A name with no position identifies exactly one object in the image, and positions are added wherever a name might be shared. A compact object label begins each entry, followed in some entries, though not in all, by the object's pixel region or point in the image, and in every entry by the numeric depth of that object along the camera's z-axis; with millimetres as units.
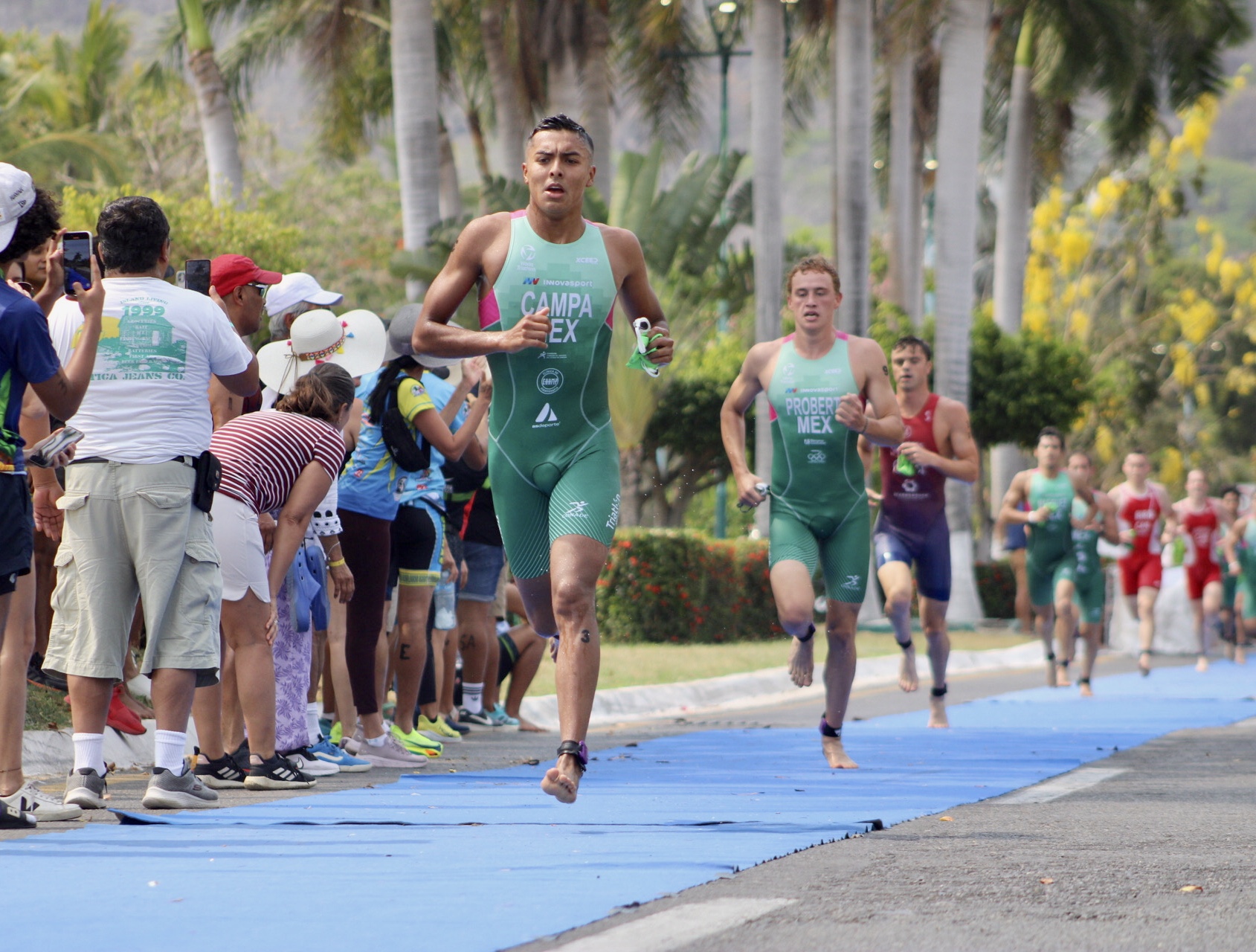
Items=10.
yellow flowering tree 95812
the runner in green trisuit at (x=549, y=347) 13641
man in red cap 16437
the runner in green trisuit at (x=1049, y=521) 33062
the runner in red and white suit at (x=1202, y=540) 44531
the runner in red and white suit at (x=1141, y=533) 40344
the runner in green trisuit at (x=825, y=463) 18437
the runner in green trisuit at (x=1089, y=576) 33187
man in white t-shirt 13273
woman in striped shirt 15047
